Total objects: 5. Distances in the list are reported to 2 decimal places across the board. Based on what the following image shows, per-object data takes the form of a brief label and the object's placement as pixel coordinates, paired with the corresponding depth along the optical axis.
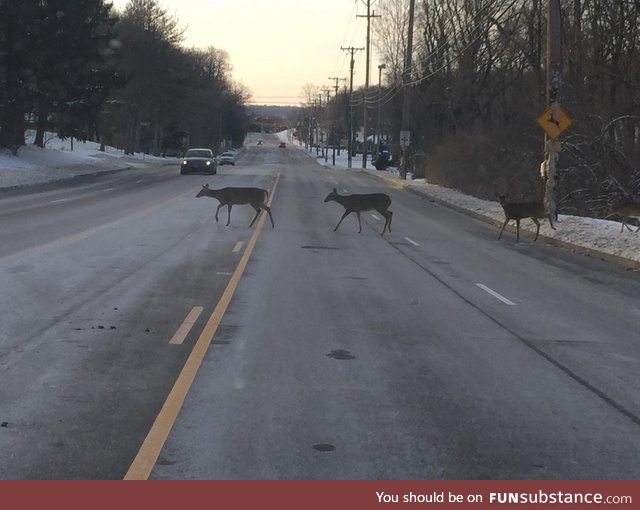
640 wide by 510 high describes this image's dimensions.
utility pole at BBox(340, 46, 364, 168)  88.20
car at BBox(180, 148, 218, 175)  51.06
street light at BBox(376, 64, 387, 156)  83.57
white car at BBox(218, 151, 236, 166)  81.69
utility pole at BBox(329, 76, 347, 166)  126.61
